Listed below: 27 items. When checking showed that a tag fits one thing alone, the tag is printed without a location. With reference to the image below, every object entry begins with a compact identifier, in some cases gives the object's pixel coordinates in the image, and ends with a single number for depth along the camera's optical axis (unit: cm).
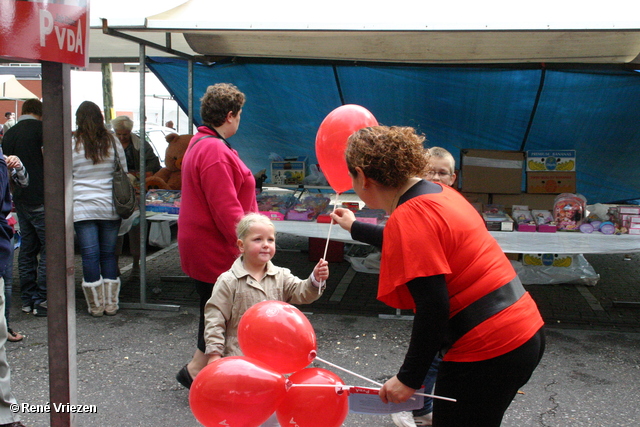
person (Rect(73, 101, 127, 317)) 481
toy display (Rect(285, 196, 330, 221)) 546
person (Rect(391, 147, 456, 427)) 310
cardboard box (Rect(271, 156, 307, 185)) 696
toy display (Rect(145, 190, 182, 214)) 568
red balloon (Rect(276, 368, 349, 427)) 189
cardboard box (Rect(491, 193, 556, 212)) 597
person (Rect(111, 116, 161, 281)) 620
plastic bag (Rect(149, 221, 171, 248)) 784
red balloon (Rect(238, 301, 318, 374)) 204
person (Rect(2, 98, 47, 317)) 483
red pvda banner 191
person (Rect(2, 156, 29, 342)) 388
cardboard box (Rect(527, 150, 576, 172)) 610
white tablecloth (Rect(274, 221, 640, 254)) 486
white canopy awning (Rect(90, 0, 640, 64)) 397
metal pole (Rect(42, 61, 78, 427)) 214
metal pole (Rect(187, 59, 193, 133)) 645
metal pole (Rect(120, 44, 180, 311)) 521
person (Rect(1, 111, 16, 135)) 1544
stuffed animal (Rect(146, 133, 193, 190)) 624
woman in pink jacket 306
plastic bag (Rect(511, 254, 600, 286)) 622
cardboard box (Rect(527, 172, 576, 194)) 604
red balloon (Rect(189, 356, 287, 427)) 186
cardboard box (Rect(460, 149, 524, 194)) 594
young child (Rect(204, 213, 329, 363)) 263
